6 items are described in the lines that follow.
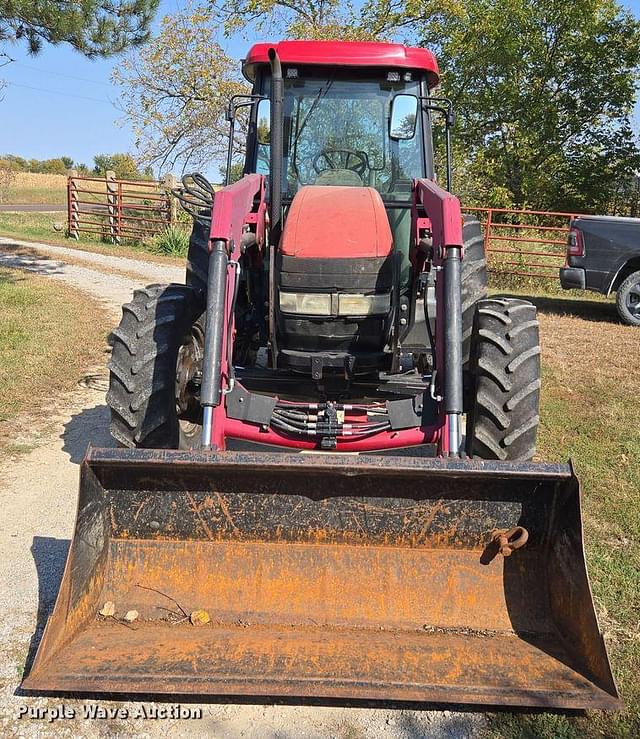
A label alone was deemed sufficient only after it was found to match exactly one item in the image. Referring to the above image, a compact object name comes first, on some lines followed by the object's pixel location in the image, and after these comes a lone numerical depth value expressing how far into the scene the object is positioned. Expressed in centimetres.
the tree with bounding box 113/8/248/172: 2091
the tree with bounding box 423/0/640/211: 2064
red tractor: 257
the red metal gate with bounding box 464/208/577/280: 1412
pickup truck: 1010
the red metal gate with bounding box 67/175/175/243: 1892
